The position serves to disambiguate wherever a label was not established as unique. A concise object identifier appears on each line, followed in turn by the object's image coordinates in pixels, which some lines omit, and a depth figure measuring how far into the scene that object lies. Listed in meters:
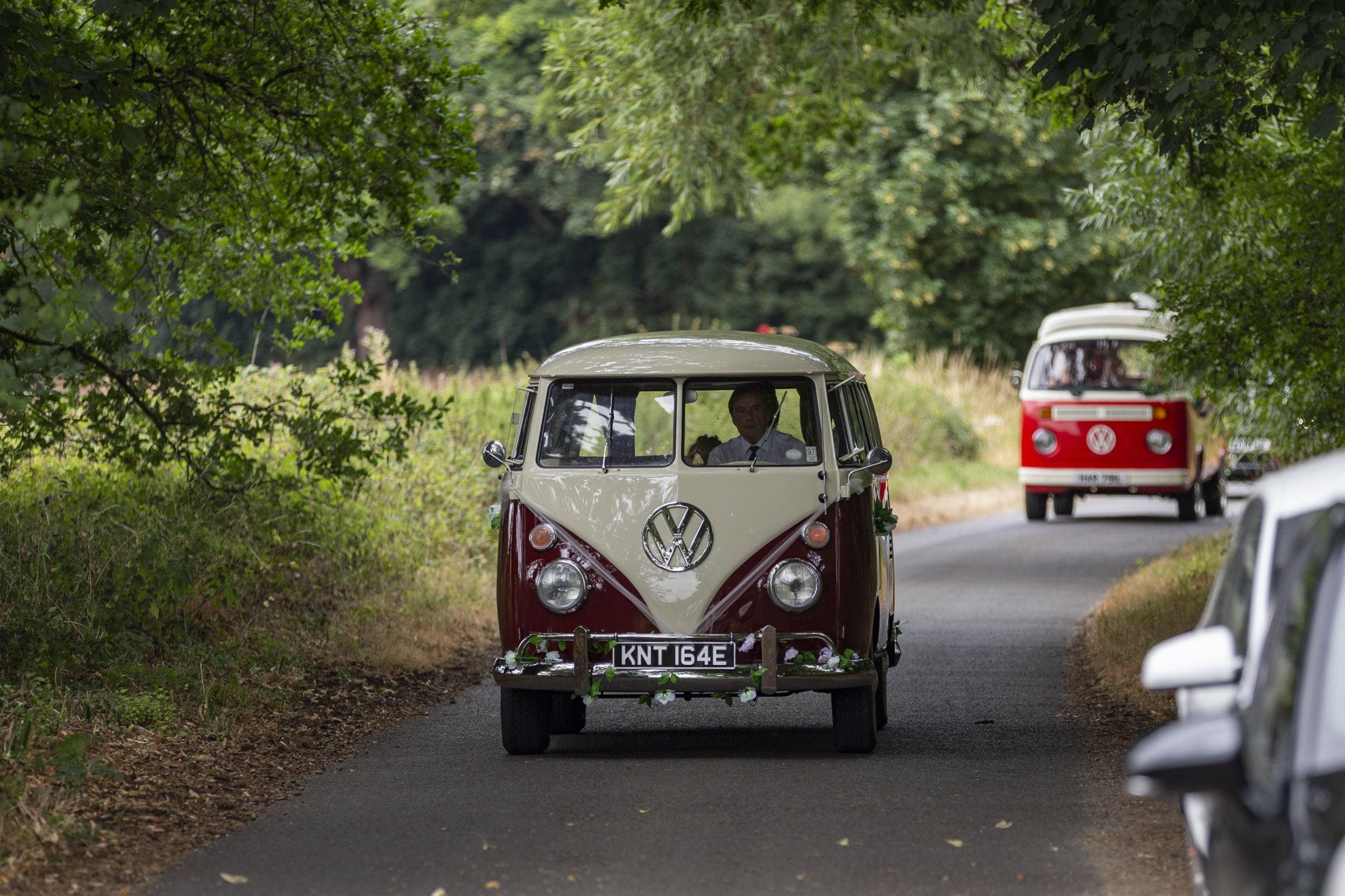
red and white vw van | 47.00
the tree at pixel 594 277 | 97.94
